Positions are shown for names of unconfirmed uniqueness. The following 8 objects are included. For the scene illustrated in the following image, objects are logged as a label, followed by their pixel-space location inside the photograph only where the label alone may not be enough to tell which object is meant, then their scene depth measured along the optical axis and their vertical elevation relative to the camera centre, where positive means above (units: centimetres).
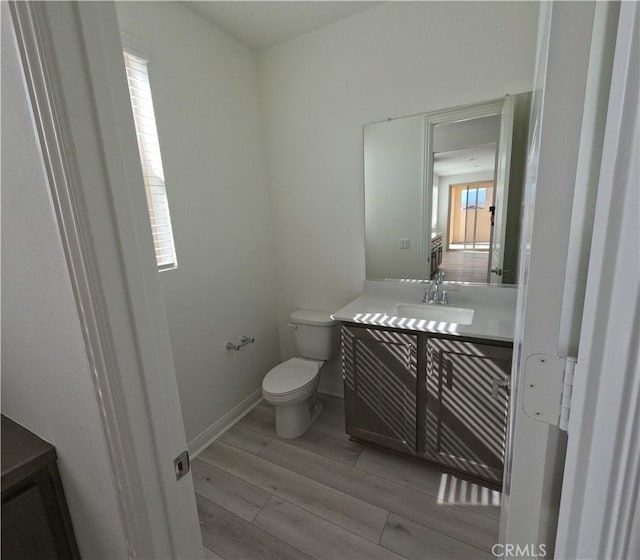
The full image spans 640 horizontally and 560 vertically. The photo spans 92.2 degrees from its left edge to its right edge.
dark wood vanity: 149 -94
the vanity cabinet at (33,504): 81 -72
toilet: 198 -102
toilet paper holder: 224 -86
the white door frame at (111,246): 49 -2
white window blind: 161 +39
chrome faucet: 198 -49
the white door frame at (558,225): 35 -2
